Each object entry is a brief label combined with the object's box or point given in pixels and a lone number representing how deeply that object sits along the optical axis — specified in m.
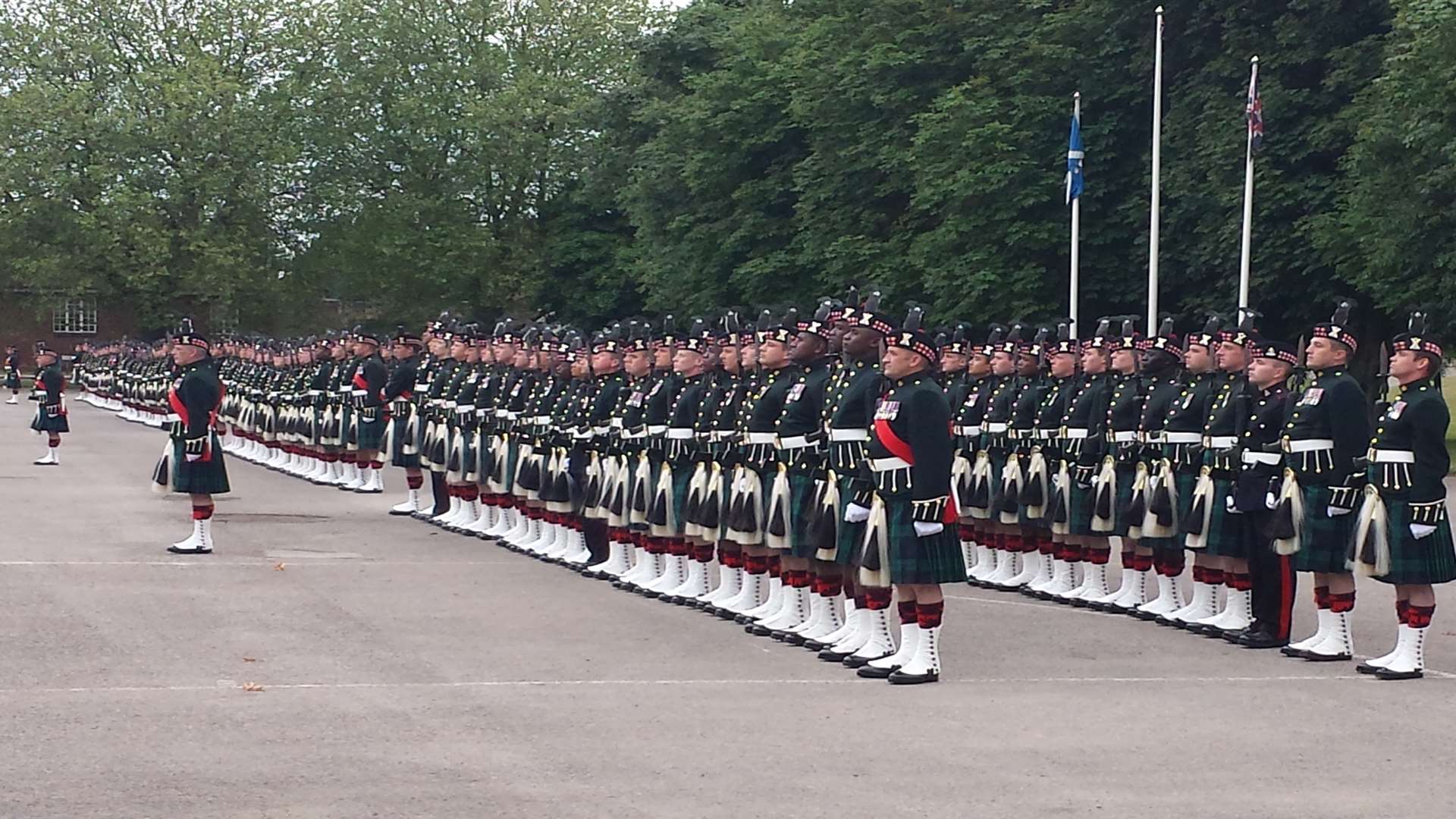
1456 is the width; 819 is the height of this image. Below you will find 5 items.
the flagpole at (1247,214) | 29.58
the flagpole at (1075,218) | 32.31
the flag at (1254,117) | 29.27
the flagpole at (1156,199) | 32.72
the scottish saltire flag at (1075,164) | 31.89
